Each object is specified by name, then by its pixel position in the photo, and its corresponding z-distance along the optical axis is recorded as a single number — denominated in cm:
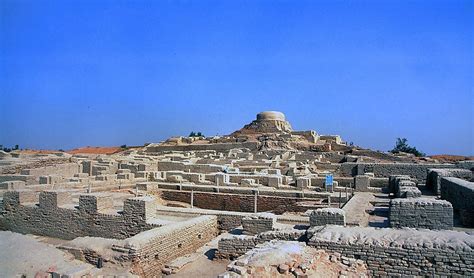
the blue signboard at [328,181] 1484
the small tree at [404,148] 4783
